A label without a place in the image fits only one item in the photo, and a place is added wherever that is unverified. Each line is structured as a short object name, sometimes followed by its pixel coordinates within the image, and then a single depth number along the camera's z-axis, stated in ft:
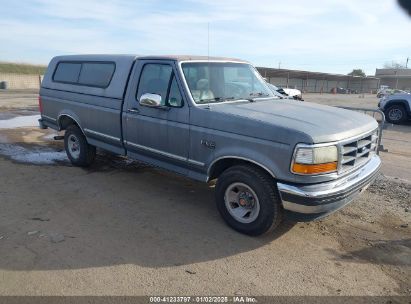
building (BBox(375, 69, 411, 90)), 278.46
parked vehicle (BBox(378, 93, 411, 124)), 48.29
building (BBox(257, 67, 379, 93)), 169.68
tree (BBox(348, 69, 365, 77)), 354.95
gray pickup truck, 12.37
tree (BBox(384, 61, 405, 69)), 301.63
